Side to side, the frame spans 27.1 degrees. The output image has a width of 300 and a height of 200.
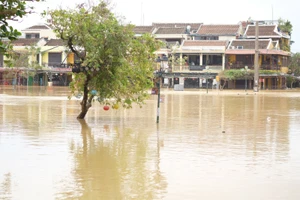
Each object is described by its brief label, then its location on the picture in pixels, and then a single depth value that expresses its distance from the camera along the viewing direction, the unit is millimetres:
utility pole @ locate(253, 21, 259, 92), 79125
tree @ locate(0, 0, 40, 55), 8922
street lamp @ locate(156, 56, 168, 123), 26188
